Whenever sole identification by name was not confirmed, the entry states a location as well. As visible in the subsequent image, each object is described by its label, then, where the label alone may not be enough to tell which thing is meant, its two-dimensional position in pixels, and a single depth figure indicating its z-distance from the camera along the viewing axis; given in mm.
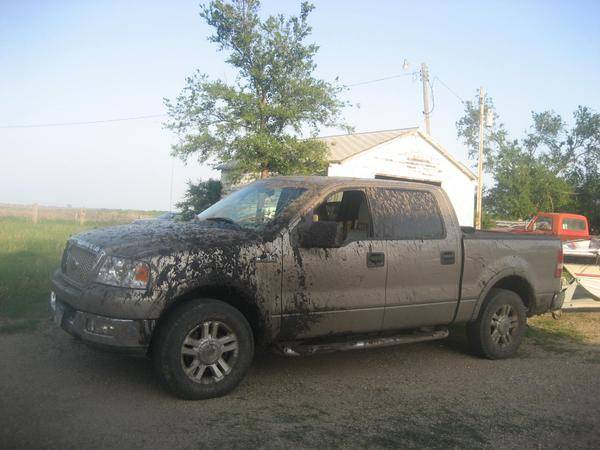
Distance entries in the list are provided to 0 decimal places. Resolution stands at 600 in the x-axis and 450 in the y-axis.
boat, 8742
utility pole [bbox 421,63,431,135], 31797
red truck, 18797
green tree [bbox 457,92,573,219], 35250
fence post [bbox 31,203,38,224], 30406
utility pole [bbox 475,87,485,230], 27770
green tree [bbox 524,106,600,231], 35812
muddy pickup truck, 4465
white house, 20812
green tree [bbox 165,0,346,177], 17547
